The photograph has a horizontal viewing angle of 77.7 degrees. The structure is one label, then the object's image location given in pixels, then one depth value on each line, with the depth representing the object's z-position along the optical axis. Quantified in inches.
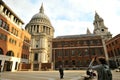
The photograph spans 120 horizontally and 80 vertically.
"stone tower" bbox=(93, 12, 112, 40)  1386.6
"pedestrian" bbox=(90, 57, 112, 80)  98.6
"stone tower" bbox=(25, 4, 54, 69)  1376.0
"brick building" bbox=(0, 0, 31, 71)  710.5
